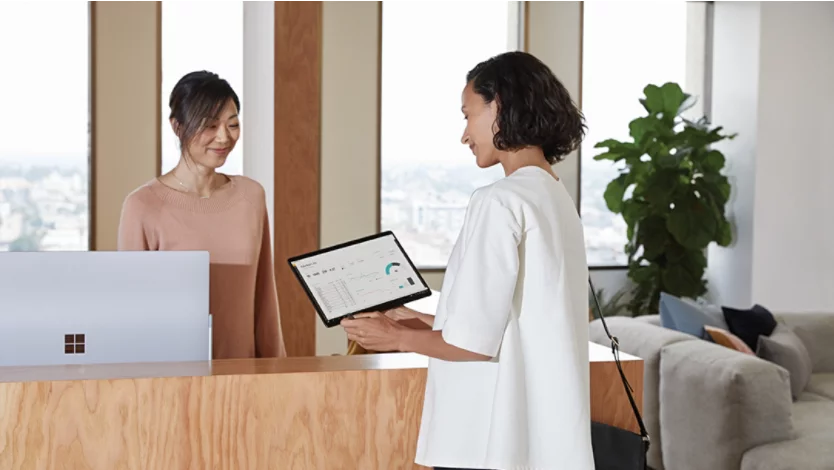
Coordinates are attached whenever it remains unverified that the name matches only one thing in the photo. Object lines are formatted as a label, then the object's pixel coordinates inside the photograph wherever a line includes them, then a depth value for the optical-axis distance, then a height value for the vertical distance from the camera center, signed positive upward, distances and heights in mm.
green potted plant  6098 +157
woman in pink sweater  2418 -9
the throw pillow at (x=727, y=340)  4281 -607
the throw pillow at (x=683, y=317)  4441 -523
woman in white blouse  1526 -176
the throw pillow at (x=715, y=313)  4699 -529
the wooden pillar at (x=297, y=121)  2775 +293
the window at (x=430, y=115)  6273 +709
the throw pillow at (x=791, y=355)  4473 -715
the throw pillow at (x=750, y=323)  4672 -573
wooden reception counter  1771 -440
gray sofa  3555 -843
